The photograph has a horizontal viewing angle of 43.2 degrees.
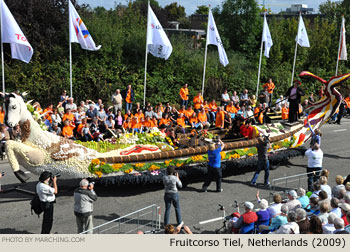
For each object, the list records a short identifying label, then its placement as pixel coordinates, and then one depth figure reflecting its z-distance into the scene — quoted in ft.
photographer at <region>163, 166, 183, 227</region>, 30.07
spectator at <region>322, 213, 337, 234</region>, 22.61
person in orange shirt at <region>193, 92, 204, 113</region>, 64.92
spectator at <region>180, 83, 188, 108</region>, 68.08
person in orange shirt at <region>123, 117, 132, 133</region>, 50.74
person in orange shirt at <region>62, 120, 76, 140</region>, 46.08
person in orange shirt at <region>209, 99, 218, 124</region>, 61.26
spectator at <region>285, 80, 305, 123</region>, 47.52
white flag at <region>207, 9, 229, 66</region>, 66.48
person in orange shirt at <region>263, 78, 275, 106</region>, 75.82
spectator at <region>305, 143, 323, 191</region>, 37.76
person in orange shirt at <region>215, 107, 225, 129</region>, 51.81
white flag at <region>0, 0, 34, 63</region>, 49.62
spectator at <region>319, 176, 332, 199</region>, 30.37
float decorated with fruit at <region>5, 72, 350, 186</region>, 33.76
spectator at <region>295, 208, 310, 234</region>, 23.14
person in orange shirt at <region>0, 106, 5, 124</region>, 49.52
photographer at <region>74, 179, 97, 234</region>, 27.04
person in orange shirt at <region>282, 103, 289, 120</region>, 60.75
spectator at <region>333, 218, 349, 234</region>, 21.66
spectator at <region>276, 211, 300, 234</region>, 22.27
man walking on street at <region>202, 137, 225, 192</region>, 37.35
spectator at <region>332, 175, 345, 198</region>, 28.23
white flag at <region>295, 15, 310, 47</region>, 79.00
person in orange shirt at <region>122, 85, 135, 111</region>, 63.46
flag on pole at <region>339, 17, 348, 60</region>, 78.12
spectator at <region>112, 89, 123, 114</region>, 61.72
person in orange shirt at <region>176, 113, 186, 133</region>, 54.12
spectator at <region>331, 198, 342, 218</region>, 25.30
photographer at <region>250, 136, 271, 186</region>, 39.88
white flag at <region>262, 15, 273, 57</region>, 75.53
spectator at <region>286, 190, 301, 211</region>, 26.76
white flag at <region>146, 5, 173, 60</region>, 60.08
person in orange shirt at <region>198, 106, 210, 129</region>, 56.90
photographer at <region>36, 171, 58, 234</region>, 27.27
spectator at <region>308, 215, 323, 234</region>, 22.07
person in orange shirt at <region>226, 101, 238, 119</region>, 60.94
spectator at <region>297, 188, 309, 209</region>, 28.04
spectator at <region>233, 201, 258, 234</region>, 25.34
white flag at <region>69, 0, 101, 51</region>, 55.98
